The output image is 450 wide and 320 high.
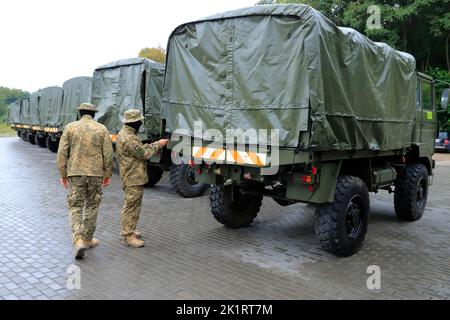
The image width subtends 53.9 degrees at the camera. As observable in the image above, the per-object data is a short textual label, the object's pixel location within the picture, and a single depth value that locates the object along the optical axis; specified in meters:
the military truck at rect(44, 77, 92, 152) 16.89
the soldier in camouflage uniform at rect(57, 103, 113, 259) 5.29
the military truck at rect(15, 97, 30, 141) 26.98
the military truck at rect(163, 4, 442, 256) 4.84
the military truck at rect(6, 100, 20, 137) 31.09
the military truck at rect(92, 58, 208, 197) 9.38
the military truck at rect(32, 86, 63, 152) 20.02
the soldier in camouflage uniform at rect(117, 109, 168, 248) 5.58
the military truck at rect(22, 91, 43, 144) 23.69
